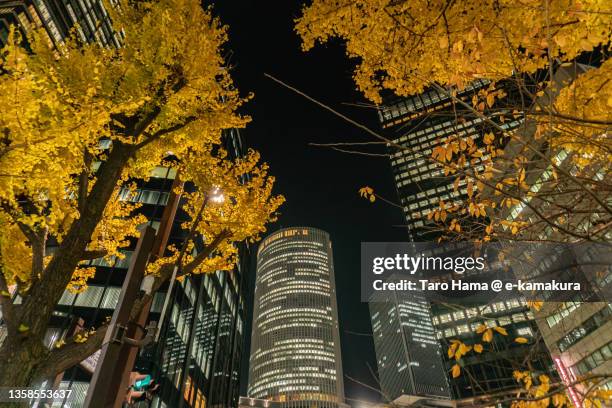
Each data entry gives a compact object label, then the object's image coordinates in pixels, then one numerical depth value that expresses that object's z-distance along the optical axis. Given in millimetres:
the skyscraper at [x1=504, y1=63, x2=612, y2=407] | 23000
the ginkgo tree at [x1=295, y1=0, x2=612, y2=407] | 3314
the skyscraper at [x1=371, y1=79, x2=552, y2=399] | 67250
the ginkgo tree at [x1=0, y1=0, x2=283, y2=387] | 4684
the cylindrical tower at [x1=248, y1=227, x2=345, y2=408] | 139250
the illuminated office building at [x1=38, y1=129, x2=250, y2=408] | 20203
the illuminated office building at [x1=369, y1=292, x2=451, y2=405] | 137625
